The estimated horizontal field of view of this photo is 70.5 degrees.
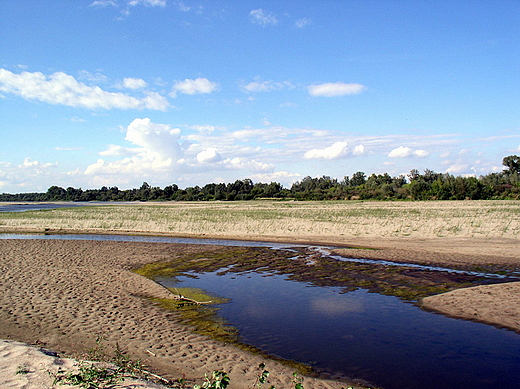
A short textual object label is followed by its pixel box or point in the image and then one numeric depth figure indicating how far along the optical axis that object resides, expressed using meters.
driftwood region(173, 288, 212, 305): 11.36
